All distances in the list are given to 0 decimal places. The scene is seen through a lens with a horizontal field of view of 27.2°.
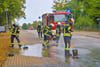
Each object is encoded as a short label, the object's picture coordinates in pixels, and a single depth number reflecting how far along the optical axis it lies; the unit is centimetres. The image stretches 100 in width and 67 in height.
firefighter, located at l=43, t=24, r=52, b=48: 1480
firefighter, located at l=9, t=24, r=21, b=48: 1446
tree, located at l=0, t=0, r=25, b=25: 2874
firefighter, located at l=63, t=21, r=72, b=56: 1070
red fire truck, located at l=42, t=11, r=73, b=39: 2351
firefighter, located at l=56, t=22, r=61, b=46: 1740
